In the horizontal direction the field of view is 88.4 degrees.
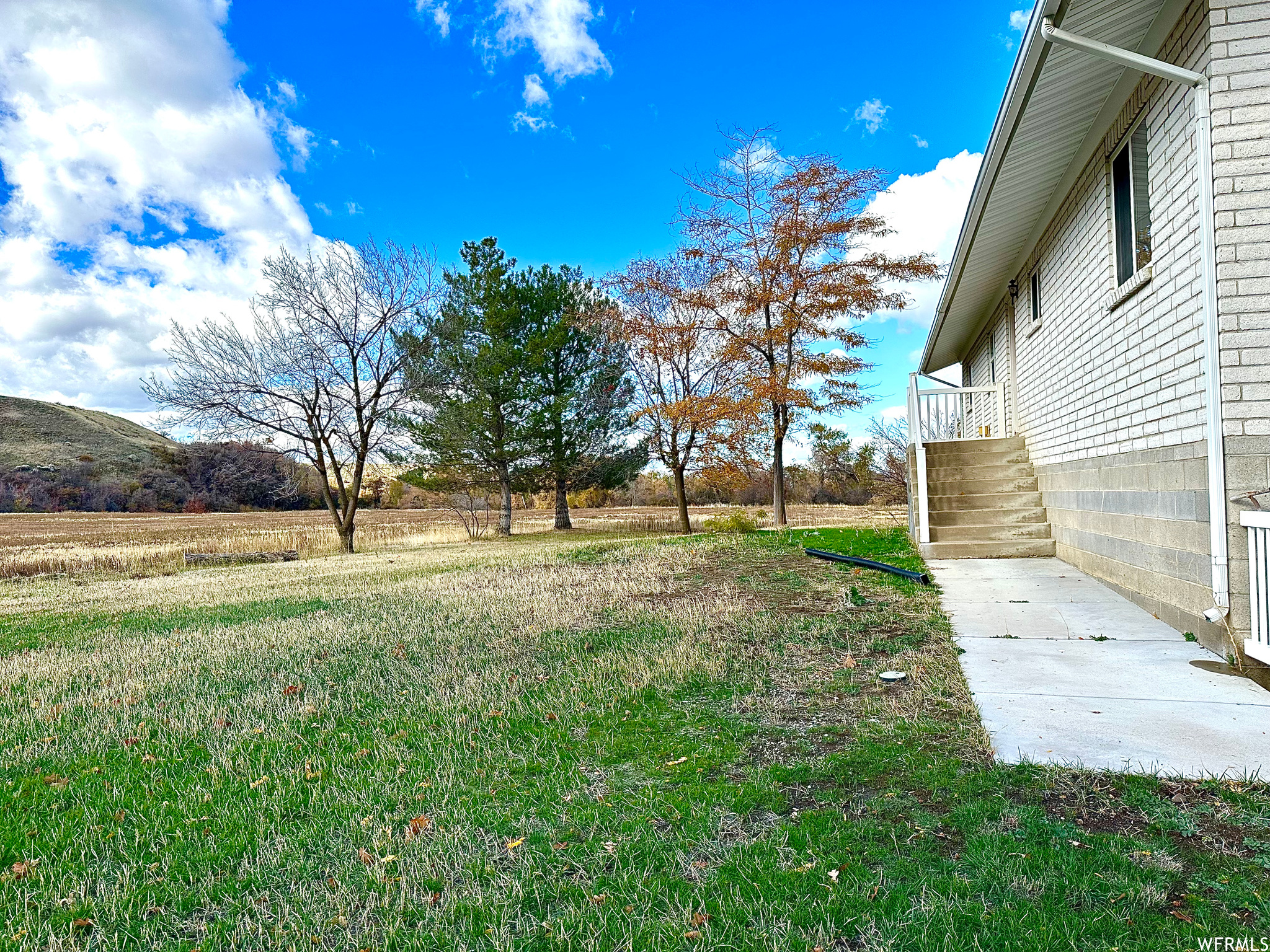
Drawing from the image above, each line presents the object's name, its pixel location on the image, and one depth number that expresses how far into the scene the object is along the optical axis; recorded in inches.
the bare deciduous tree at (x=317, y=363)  625.3
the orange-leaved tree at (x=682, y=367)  674.8
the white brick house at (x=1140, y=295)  163.6
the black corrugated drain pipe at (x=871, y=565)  279.1
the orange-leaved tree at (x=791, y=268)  628.1
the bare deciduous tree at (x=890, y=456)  1010.1
